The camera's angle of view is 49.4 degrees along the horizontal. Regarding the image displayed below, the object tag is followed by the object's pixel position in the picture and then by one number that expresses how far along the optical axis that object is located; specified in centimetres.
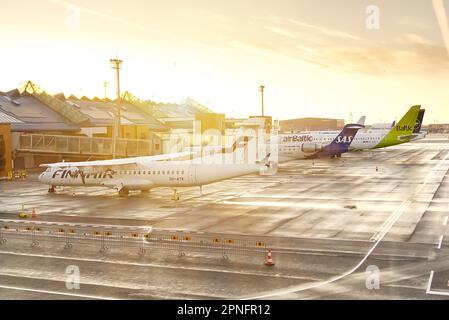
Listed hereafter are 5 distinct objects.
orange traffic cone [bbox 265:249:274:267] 2437
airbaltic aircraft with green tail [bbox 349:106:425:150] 9081
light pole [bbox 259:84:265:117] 12871
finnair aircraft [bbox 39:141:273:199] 4428
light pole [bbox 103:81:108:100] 16277
